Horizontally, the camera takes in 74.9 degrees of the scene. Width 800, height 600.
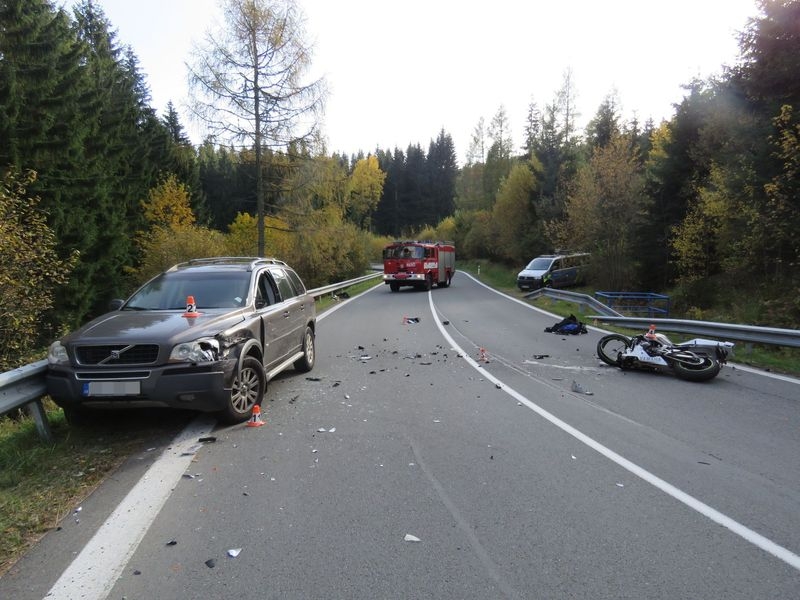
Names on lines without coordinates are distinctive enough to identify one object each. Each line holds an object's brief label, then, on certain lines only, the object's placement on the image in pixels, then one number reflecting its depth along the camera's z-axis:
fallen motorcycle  8.02
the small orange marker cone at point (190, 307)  5.82
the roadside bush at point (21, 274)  8.35
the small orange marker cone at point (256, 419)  5.73
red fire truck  31.02
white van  30.55
